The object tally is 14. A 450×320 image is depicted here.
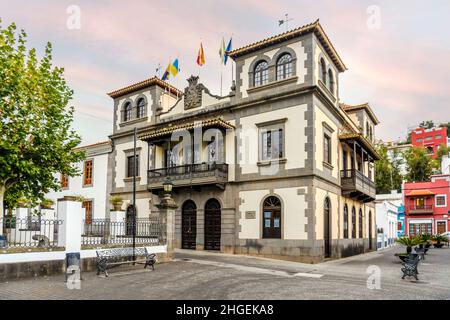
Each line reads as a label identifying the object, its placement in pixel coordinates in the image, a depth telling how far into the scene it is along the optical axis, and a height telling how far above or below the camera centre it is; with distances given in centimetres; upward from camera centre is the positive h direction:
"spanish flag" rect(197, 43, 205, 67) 2431 +870
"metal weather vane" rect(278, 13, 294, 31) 2201 +985
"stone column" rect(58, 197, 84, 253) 1315 -93
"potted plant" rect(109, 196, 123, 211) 1797 -44
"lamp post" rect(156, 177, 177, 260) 1702 -106
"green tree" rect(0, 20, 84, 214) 1428 +279
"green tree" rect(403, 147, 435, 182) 6575 +559
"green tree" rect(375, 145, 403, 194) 6292 +361
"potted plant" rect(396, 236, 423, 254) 2012 -221
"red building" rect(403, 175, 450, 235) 5078 -97
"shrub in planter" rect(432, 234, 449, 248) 3734 -404
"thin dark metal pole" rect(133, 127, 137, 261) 1510 -159
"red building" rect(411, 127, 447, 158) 7731 +1218
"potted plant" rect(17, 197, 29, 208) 1854 -25
